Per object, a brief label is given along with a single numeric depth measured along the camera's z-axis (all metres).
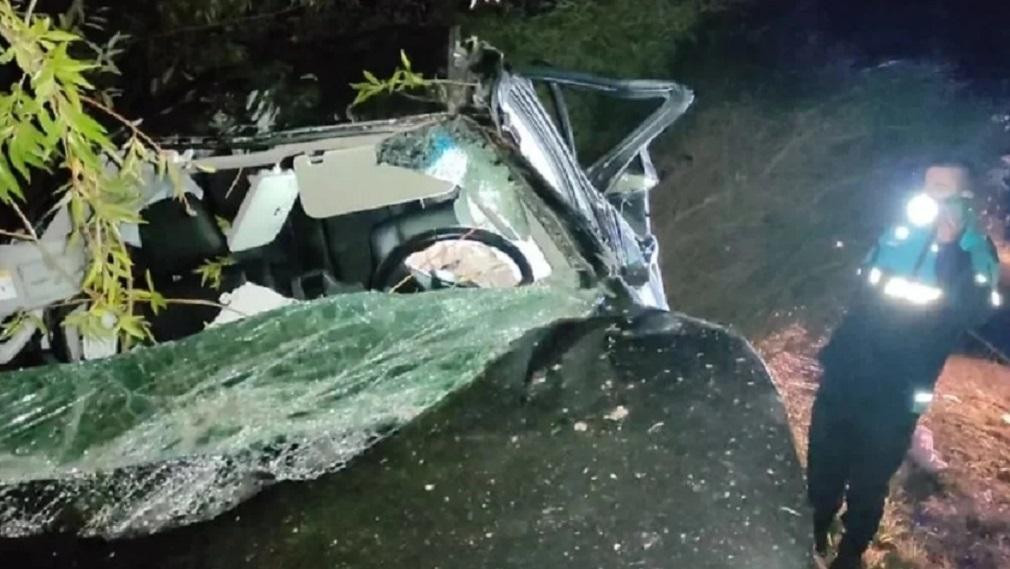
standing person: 3.19
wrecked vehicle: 1.64
